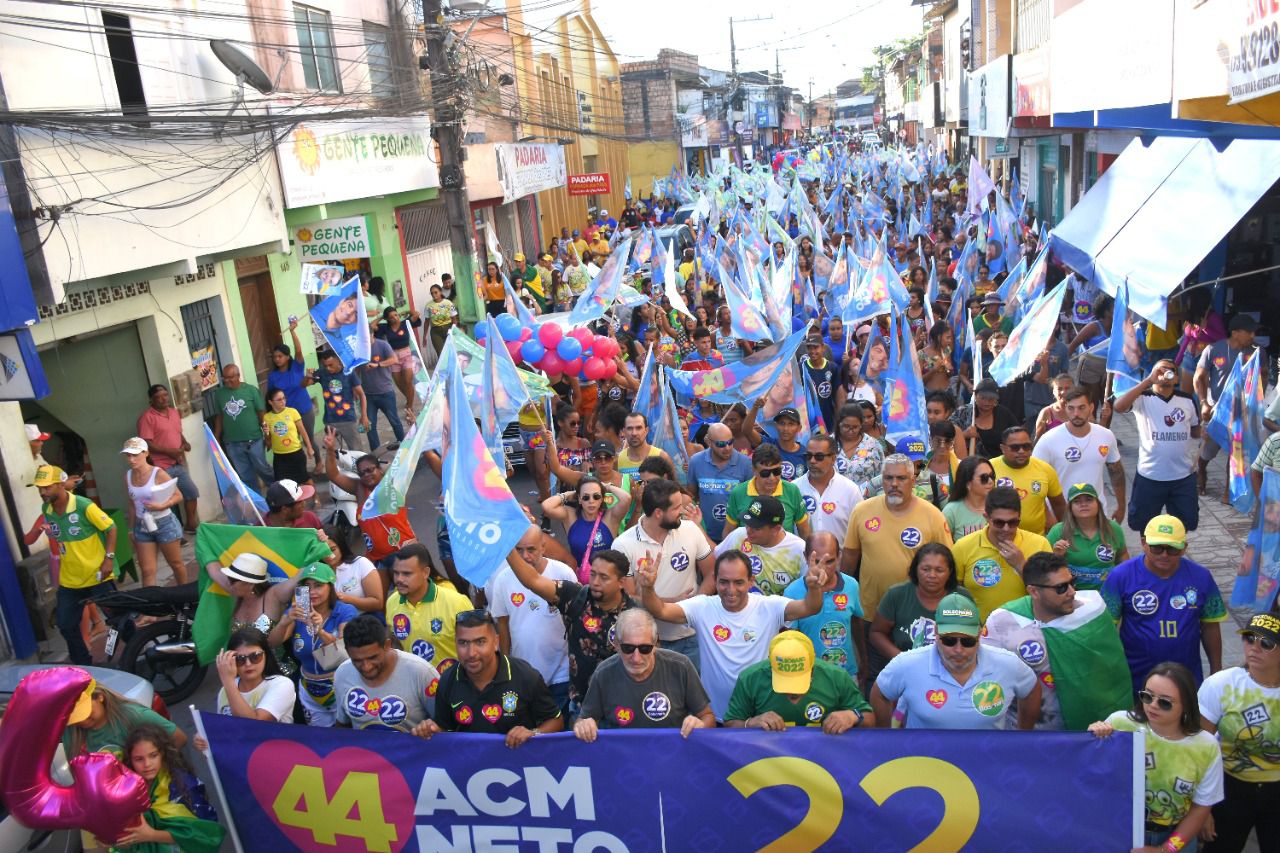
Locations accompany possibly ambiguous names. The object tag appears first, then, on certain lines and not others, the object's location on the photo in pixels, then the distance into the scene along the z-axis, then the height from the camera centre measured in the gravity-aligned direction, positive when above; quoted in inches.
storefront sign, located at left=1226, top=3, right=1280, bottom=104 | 256.8 +2.4
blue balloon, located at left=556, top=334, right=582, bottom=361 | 466.3 -82.8
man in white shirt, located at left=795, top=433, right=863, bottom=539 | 269.3 -86.6
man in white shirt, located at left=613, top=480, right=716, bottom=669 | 241.8 -85.5
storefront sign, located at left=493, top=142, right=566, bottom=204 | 1003.9 -27.4
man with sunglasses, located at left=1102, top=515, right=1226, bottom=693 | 204.1 -90.4
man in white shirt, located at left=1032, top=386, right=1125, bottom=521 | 283.0 -85.7
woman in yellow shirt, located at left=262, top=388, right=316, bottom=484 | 437.4 -99.3
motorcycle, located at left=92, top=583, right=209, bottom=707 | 304.5 -115.1
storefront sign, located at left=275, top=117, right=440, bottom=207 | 574.9 -1.8
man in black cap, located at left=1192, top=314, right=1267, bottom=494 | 362.9 -92.7
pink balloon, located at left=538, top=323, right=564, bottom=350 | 478.9 -78.9
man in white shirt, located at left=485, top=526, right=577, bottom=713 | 230.5 -93.1
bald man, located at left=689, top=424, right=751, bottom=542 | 301.9 -89.8
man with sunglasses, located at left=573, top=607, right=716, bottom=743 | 190.2 -89.8
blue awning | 467.2 -61.9
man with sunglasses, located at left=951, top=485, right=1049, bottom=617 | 223.9 -86.8
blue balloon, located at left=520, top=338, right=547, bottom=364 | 478.6 -84.4
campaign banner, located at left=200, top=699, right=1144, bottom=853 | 177.0 -103.0
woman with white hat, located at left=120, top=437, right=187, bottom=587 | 356.5 -99.9
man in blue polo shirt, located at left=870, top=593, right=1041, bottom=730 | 180.7 -89.7
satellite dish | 504.4 +44.5
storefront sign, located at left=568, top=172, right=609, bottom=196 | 1203.9 -51.7
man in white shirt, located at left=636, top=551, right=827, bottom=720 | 209.6 -88.3
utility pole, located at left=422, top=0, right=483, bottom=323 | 624.7 -3.4
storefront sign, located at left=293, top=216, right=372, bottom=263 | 600.4 -40.4
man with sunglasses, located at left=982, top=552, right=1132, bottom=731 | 193.9 -91.2
